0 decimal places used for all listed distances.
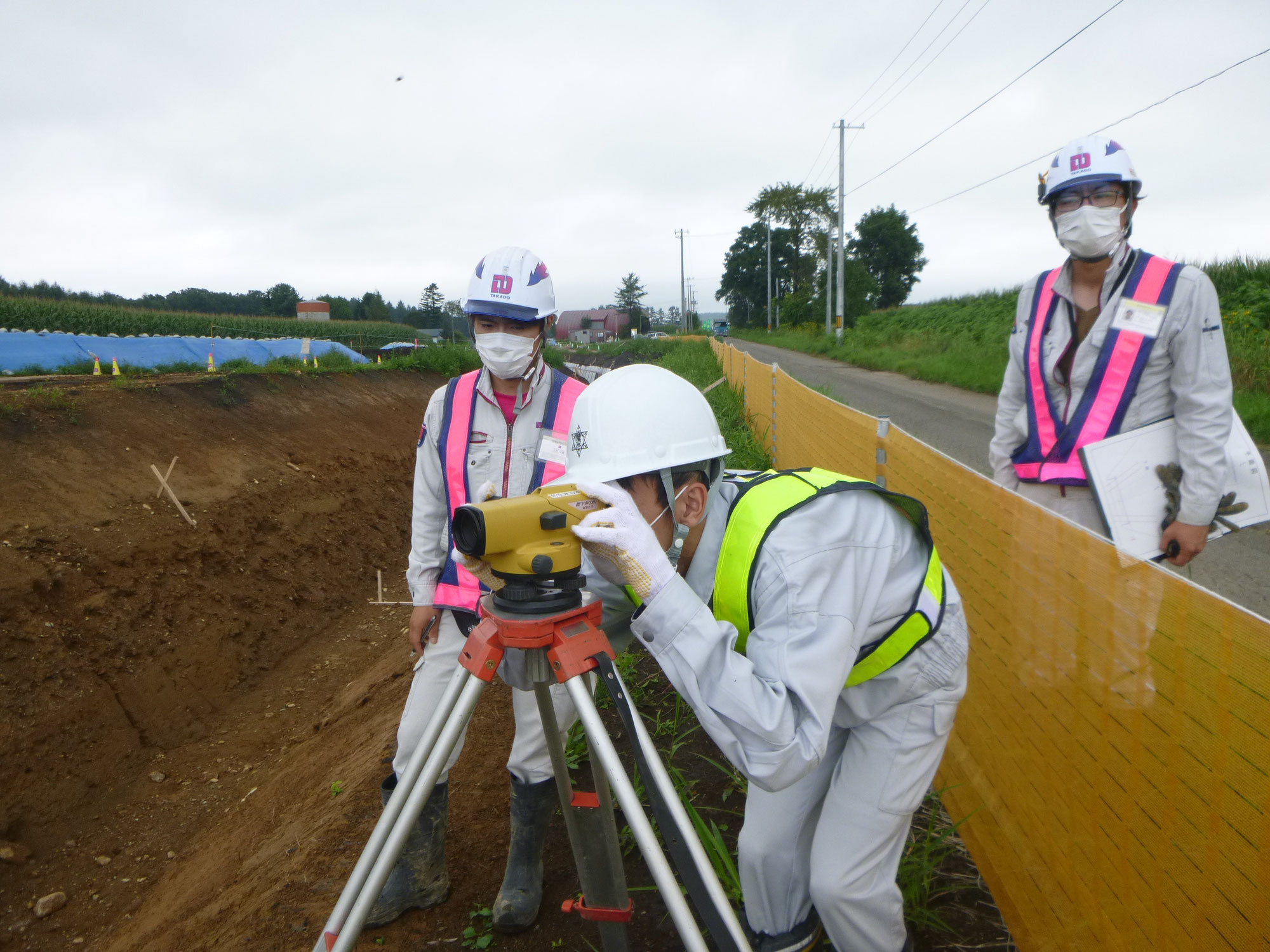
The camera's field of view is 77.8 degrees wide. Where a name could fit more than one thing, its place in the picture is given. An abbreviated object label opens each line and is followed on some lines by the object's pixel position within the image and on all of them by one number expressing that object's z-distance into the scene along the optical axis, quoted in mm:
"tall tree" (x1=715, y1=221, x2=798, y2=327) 65500
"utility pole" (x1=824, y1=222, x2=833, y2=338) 33566
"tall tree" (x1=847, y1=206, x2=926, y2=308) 64438
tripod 1391
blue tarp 10742
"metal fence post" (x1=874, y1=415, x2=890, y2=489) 3479
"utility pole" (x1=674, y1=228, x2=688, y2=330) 69350
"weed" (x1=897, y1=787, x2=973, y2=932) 2240
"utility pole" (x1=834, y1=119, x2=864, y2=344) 30172
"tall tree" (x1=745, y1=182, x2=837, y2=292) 61969
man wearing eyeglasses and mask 2277
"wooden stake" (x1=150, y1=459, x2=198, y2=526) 7008
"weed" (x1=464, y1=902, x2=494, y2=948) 2438
